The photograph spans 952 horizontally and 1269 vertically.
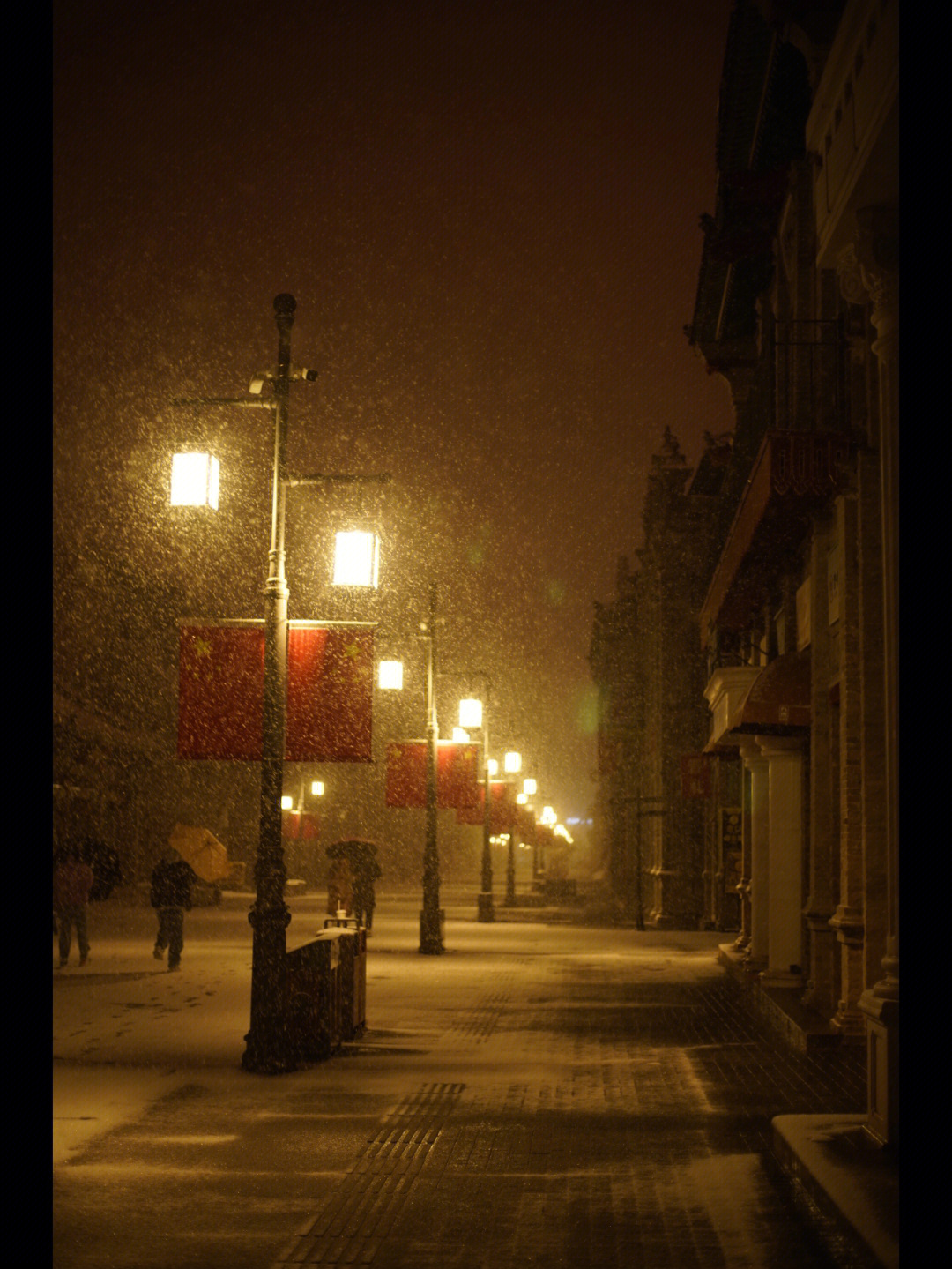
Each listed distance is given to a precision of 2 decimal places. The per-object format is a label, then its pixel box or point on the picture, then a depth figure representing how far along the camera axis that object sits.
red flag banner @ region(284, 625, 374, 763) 15.28
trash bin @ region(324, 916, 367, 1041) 15.37
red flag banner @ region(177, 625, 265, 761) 14.88
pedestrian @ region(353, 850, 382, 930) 34.22
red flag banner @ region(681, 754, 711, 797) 37.94
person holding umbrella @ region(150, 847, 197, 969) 23.97
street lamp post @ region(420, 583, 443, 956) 28.62
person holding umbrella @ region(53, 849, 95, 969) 23.00
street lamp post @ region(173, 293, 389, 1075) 13.56
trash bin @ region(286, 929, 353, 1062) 14.01
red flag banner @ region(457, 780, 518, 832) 46.28
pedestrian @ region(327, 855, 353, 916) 33.16
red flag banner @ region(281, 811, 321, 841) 59.64
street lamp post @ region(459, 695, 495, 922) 36.62
